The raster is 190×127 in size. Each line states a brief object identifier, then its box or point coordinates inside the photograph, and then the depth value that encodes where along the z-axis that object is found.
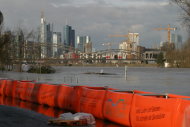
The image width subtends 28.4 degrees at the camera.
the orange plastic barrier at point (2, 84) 22.25
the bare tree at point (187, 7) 25.42
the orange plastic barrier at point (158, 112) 9.84
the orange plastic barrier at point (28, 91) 19.17
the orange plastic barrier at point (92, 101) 13.72
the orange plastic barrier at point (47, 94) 17.11
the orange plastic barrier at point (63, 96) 15.70
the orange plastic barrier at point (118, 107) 12.03
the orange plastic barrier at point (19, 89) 19.95
